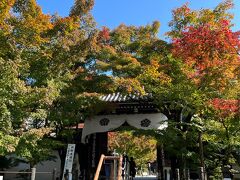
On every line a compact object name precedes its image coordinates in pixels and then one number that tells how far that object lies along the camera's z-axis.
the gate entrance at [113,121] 15.34
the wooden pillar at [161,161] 16.46
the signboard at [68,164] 12.79
